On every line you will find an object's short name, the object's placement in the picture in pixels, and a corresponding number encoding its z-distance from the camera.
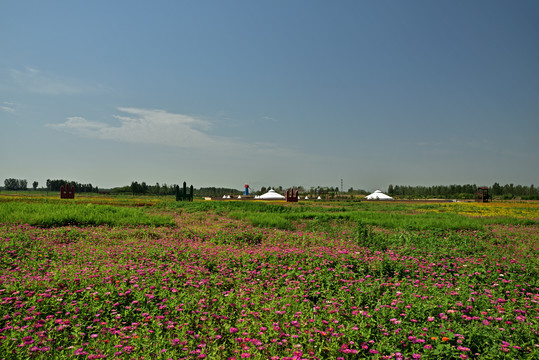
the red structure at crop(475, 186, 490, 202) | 50.62
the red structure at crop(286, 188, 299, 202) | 46.05
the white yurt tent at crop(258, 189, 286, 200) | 55.62
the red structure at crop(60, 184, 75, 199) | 36.94
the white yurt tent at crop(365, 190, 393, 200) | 61.03
